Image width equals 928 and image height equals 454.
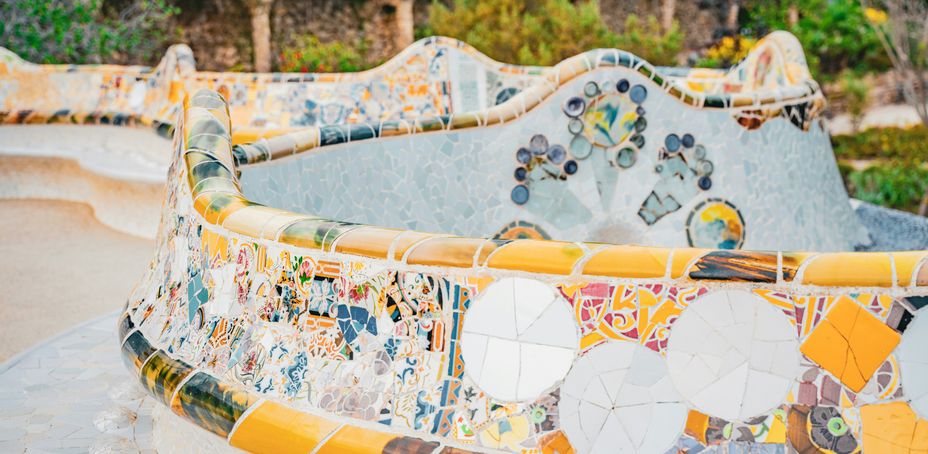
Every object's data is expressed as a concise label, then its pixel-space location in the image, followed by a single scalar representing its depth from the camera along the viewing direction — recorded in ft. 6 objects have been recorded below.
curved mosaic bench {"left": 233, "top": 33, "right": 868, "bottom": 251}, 13.07
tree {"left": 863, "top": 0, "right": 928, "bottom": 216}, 40.09
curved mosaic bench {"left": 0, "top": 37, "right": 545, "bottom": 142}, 20.07
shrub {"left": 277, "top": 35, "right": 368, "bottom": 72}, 38.68
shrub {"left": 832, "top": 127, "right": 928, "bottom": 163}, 41.98
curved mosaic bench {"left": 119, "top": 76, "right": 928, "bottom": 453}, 5.02
